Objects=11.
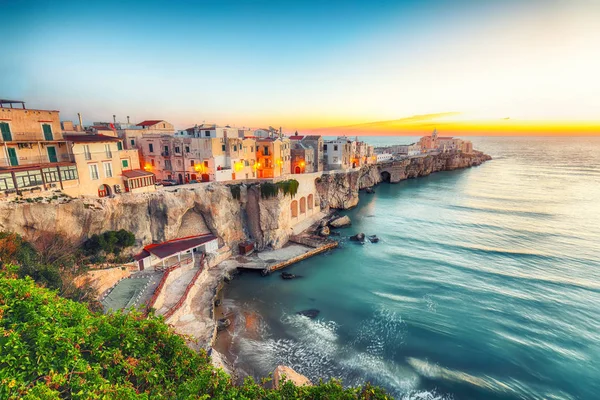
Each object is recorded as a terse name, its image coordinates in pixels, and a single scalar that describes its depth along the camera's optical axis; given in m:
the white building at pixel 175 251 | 26.89
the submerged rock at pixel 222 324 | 22.20
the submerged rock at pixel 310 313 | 24.19
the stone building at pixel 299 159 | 57.44
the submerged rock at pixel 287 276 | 30.06
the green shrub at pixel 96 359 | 8.26
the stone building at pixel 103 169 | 26.17
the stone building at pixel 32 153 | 22.25
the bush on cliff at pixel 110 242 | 24.42
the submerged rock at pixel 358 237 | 40.25
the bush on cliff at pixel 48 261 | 17.09
